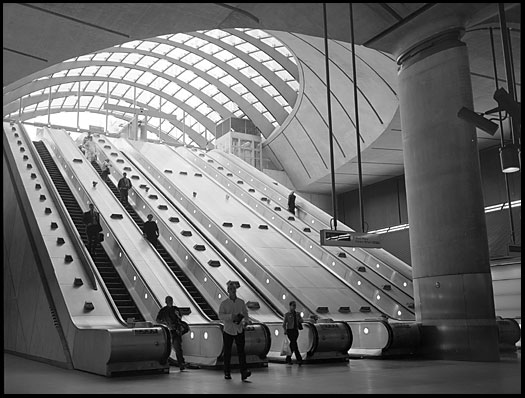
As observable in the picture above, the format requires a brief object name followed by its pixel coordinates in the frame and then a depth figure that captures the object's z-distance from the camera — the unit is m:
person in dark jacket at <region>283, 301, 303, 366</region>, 10.88
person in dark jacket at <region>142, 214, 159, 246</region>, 17.38
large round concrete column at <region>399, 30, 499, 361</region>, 10.66
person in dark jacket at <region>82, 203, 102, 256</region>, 16.03
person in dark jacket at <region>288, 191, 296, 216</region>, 24.69
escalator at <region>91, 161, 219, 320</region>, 14.31
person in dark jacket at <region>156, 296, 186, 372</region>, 10.26
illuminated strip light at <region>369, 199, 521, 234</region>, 24.49
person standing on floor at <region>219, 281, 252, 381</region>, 8.81
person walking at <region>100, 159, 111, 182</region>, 24.12
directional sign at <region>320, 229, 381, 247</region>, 10.19
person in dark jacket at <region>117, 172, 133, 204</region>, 21.41
